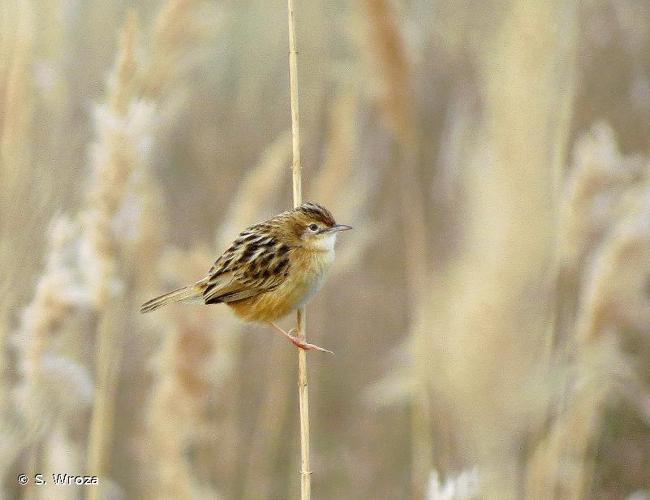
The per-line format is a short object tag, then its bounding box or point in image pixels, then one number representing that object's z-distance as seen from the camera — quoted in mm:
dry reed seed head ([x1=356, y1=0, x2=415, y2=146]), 5844
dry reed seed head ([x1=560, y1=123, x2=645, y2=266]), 5895
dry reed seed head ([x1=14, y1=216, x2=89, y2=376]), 5105
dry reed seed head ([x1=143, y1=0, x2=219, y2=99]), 5656
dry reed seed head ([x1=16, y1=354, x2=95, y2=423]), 5309
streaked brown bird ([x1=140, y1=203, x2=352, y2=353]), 4676
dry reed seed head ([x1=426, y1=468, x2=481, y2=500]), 4195
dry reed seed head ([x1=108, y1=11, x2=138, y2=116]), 5031
